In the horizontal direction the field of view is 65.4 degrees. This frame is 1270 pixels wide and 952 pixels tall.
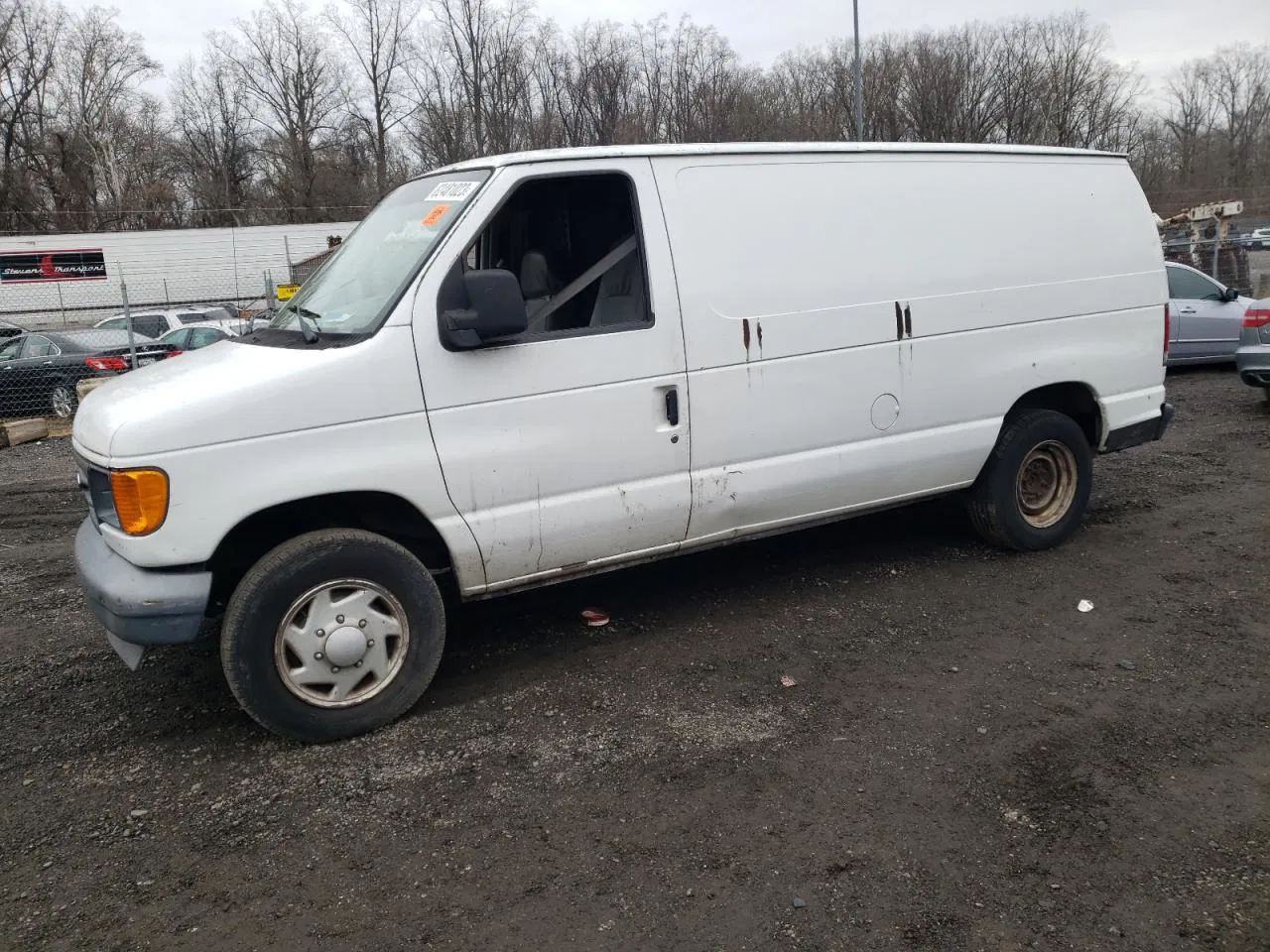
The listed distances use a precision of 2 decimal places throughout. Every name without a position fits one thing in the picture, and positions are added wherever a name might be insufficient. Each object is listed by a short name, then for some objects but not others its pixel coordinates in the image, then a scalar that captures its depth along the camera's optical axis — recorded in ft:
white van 12.05
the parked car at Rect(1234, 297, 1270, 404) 31.50
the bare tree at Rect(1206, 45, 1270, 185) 158.59
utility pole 55.93
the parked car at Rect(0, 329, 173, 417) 44.27
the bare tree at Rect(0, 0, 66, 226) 166.23
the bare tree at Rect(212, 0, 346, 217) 180.65
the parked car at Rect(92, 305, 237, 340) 62.69
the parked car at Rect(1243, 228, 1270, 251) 92.37
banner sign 107.34
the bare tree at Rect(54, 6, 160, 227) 174.40
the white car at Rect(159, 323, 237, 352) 55.88
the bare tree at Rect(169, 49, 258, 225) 185.57
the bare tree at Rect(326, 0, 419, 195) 177.47
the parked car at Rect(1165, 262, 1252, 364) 41.01
